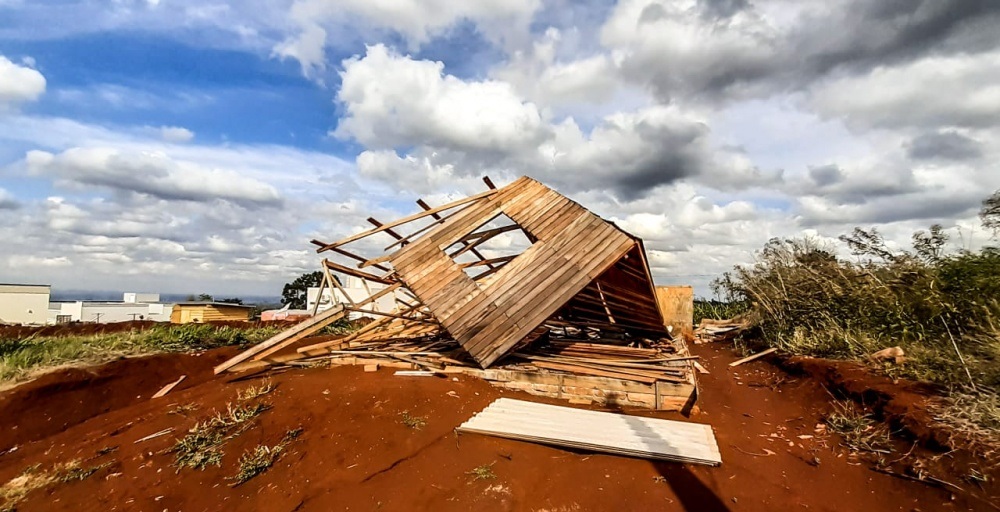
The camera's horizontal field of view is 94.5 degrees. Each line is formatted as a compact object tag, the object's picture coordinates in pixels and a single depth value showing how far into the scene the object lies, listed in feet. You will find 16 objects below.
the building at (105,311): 116.26
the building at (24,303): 92.94
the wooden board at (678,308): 54.60
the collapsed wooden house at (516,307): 25.70
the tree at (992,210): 23.91
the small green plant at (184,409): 21.11
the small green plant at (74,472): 15.93
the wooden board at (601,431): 17.01
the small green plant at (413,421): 19.69
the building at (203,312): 82.96
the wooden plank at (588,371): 24.40
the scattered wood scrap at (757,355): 36.47
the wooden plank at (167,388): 27.23
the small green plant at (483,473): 15.57
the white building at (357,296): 93.58
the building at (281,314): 86.74
